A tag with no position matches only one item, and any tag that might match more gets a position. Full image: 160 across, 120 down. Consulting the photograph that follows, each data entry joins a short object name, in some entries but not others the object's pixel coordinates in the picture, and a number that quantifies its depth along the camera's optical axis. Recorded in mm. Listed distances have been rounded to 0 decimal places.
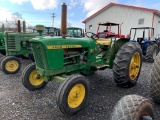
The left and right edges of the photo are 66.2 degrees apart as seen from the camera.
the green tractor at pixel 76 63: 2132
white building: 11106
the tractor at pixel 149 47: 5753
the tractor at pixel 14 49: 4048
